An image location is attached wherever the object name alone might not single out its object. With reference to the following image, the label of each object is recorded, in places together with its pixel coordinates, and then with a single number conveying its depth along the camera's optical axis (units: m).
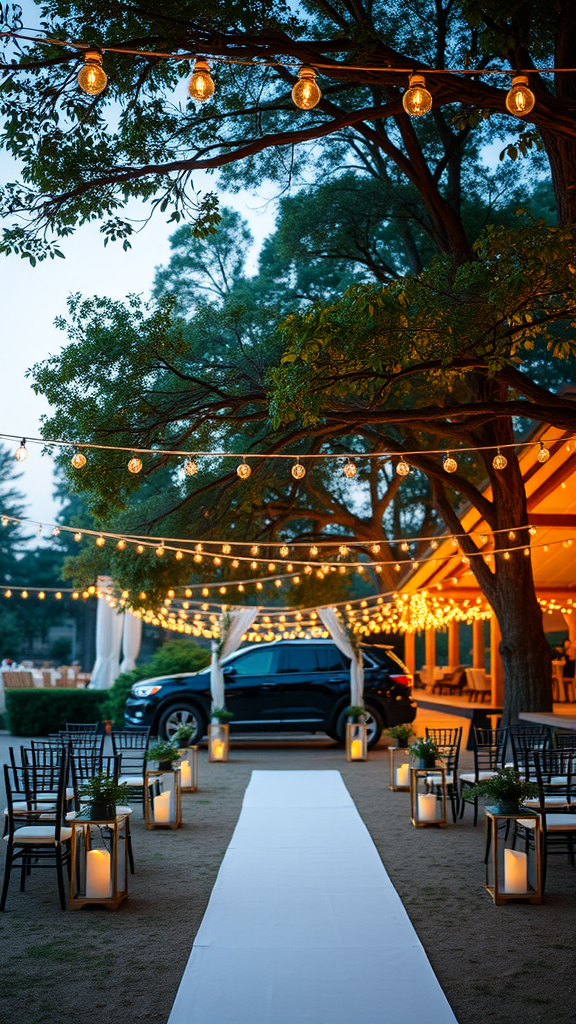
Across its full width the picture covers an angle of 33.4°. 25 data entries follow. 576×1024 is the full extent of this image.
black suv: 15.70
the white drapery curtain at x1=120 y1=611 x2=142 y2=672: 19.73
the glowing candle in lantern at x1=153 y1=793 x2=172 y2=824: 9.30
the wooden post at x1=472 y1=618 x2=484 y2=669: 24.83
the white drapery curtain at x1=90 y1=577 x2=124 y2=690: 19.34
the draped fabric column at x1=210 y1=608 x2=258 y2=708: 15.40
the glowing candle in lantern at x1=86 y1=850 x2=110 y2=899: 6.41
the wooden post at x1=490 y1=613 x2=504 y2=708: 18.55
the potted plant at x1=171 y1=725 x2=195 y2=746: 11.86
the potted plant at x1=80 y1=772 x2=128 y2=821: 6.51
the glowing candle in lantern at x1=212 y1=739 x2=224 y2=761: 14.46
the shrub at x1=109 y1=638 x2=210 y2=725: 18.05
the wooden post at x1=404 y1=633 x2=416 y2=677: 26.38
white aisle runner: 4.46
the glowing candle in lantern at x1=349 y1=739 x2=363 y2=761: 14.52
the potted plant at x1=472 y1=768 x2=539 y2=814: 6.57
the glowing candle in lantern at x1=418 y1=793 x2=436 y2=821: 9.34
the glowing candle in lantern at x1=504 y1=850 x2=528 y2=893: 6.57
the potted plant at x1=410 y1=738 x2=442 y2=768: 9.56
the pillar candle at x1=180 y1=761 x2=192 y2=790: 11.53
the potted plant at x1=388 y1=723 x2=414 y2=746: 11.90
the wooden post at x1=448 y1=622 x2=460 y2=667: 28.20
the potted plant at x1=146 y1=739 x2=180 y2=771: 9.36
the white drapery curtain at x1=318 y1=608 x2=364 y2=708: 15.41
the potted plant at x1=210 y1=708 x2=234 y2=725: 14.51
